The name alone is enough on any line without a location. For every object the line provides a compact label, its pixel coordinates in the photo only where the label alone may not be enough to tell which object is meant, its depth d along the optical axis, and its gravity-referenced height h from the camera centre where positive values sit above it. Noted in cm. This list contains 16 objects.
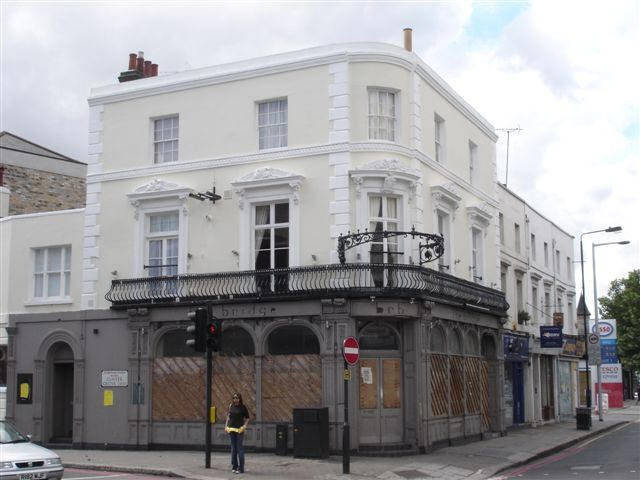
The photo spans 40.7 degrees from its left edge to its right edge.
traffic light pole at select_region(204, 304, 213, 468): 1903 -55
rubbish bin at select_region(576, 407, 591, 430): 3397 -229
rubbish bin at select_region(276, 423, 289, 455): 2188 -190
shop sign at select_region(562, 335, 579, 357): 4069 +72
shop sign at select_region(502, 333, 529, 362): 3200 +54
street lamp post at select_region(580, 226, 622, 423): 3806 +426
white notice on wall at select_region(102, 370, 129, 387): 2484 -39
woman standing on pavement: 1878 -142
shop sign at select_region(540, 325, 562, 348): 3481 +99
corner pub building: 2244 +276
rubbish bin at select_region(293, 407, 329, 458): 2103 -168
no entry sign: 1847 +25
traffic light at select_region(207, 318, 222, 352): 1905 +63
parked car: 1462 -167
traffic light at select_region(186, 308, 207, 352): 1889 +74
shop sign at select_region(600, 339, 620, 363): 4947 +53
